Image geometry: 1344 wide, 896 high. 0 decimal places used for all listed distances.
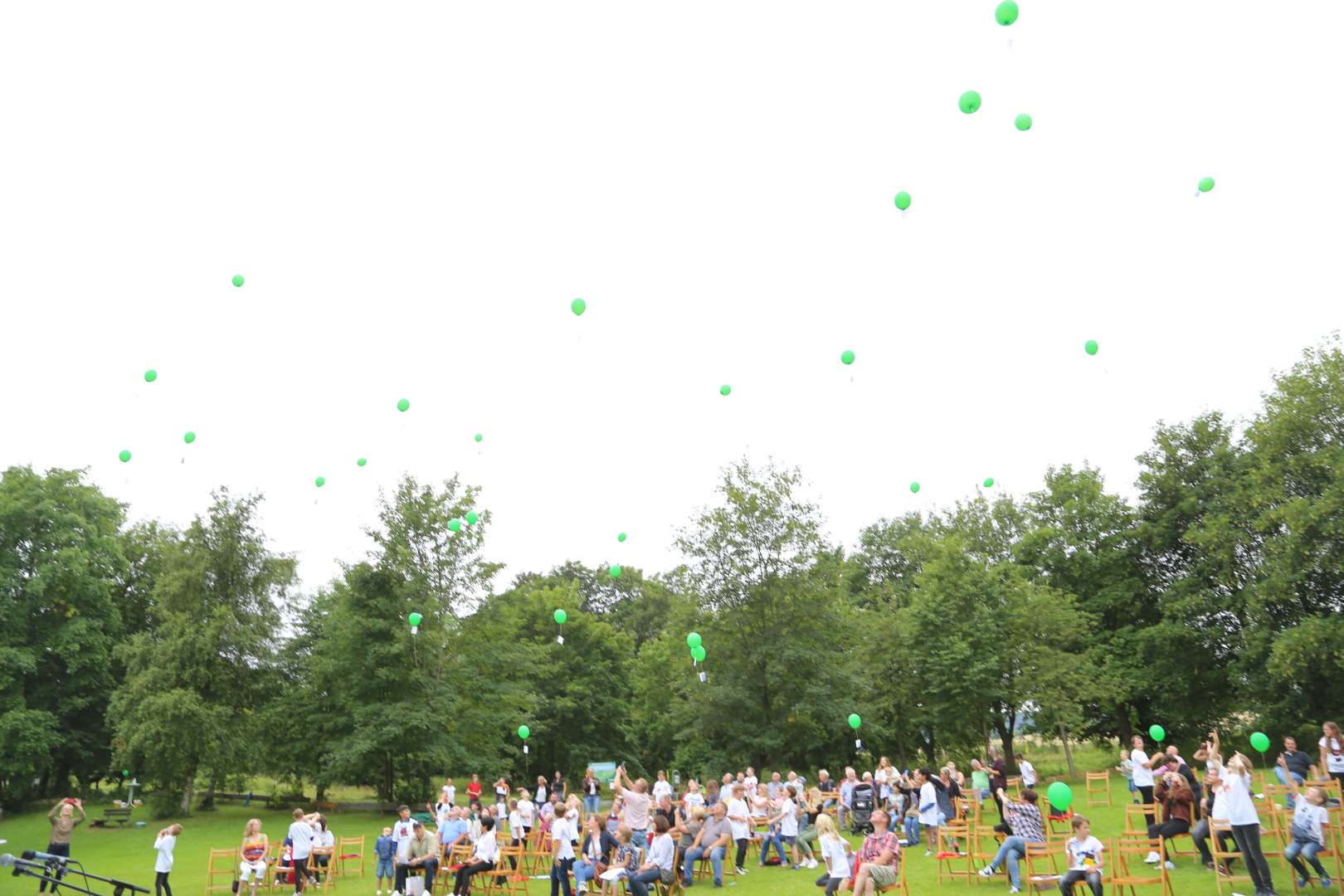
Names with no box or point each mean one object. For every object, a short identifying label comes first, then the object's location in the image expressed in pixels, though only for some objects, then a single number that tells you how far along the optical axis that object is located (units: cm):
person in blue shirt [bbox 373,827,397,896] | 1486
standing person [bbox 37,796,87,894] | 1459
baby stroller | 1622
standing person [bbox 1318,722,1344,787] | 1300
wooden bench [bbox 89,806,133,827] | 2744
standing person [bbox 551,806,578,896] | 1241
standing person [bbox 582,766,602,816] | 2116
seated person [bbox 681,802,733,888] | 1355
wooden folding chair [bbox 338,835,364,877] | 1606
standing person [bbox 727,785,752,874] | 1460
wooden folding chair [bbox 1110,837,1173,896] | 966
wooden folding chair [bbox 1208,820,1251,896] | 986
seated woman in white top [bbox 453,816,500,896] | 1288
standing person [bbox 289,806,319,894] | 1424
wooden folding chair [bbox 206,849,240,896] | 1466
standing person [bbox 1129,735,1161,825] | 1420
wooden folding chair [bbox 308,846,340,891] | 1476
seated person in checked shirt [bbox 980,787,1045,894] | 1141
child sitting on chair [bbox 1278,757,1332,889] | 985
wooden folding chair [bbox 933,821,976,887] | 1229
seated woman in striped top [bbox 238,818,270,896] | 1398
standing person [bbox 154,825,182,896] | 1377
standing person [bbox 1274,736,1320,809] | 1350
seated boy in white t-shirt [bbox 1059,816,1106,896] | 944
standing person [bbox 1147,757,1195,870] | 1136
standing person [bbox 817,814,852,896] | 1041
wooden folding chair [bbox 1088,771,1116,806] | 1914
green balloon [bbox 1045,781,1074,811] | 1094
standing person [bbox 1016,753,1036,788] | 1650
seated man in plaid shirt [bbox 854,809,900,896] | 966
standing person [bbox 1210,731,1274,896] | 940
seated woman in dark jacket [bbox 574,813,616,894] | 1245
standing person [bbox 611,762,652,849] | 1412
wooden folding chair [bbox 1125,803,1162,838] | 1175
